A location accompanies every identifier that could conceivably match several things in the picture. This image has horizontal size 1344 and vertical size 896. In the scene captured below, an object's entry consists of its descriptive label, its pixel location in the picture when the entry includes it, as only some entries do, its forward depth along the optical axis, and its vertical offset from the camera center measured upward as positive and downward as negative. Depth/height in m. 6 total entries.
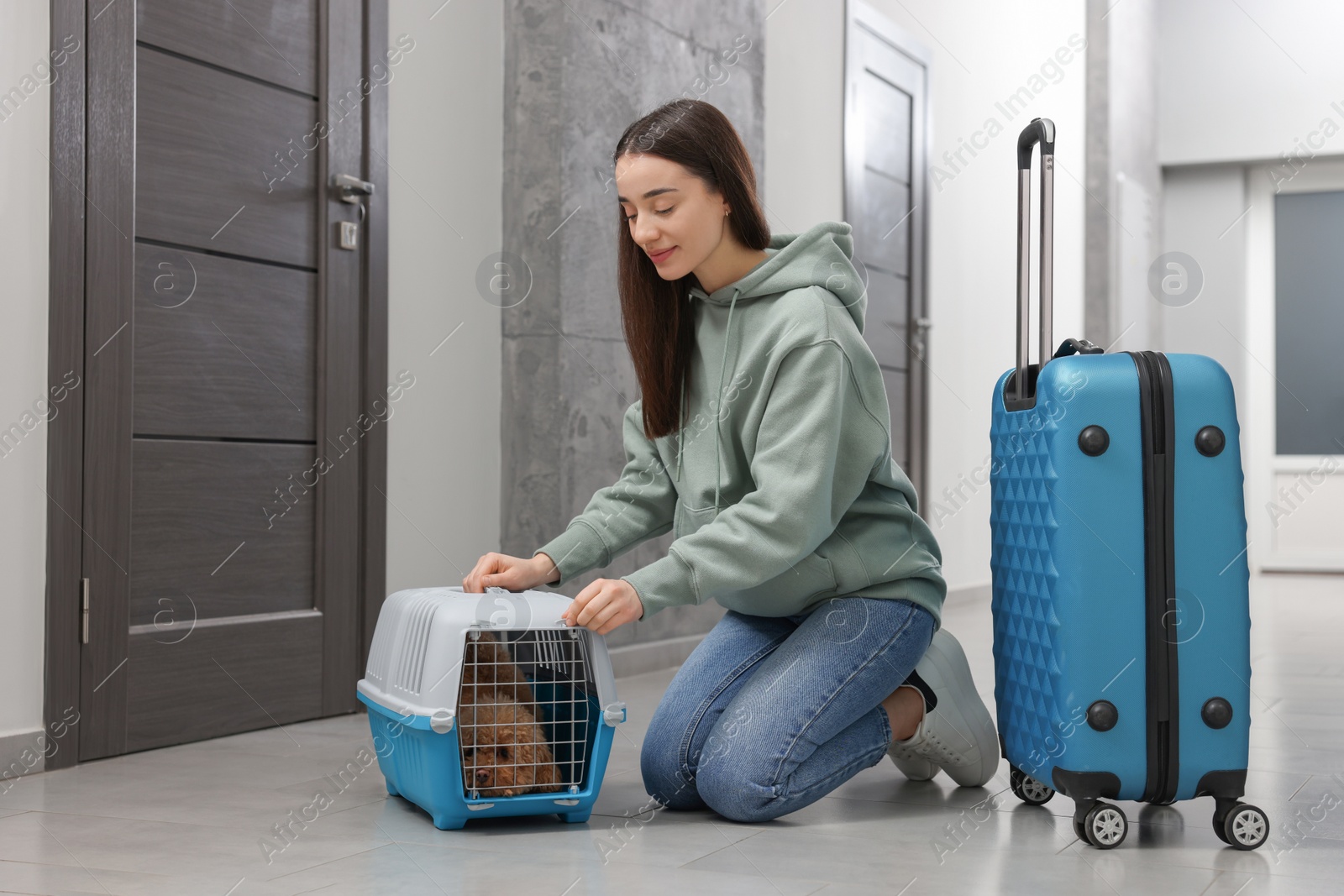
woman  1.67 -0.08
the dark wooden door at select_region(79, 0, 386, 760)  2.19 +0.14
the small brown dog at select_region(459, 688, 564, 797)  1.67 -0.37
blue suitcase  1.56 -0.15
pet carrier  1.62 -0.32
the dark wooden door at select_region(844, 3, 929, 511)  4.55 +0.89
